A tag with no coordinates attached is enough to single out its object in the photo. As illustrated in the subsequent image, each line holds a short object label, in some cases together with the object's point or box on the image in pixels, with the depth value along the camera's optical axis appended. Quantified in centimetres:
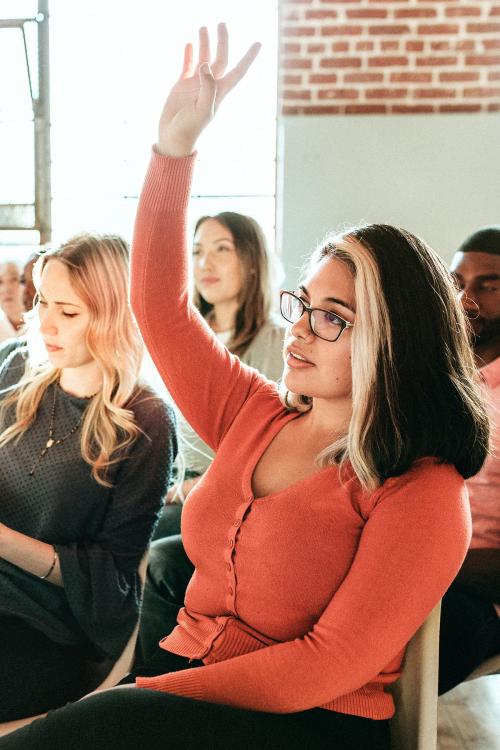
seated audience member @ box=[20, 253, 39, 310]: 321
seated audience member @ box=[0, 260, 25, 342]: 342
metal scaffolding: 456
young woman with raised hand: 117
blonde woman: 161
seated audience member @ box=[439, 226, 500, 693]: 180
